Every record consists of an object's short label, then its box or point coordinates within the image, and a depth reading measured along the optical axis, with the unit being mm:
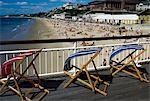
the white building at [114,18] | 94325
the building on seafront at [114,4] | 118438
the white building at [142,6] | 111444
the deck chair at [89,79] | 4859
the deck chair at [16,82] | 4316
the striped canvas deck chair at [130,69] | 5410
